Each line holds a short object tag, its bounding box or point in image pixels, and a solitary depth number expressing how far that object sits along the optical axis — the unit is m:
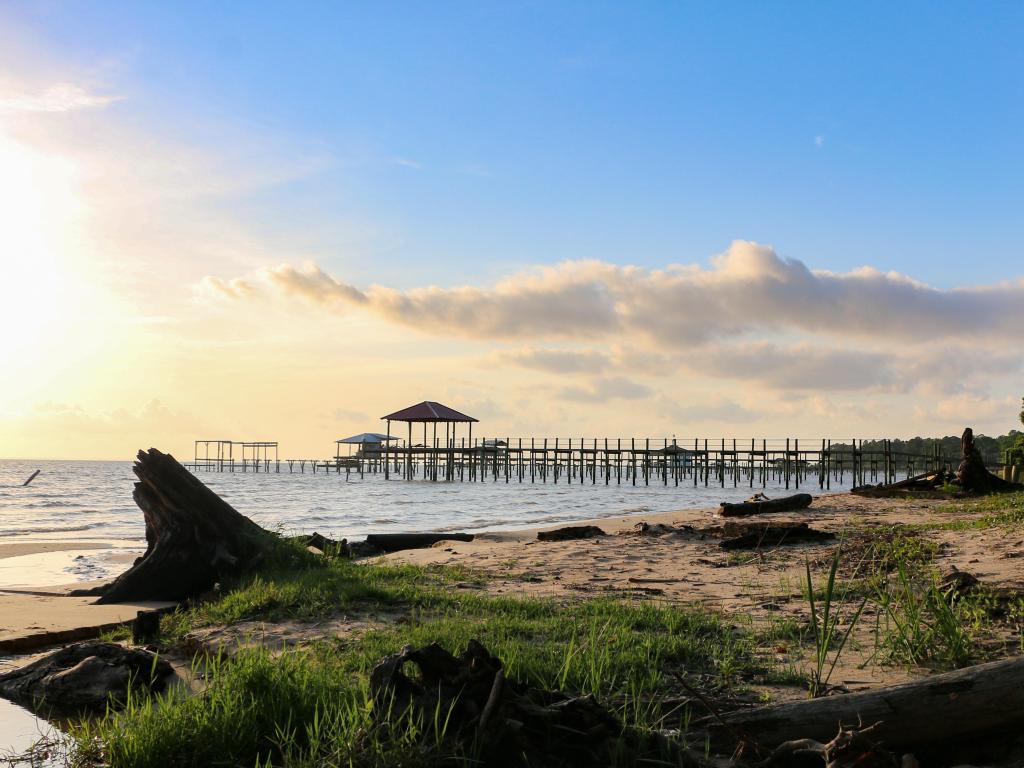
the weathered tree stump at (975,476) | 19.97
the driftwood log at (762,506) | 17.77
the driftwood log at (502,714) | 3.06
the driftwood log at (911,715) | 3.29
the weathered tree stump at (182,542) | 9.02
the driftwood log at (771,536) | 10.84
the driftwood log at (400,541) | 13.70
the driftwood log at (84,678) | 5.14
